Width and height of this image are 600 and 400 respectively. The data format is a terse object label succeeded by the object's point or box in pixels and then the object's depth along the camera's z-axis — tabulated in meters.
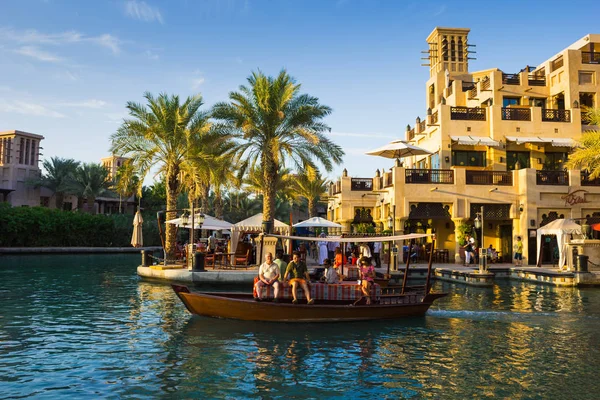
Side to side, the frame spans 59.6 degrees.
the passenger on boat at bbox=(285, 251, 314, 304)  14.54
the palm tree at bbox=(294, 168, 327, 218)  51.00
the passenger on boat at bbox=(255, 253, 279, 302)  14.63
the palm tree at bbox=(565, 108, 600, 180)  27.11
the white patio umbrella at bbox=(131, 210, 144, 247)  26.53
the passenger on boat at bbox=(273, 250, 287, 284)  15.21
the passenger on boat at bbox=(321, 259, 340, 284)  15.89
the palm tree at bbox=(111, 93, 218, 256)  28.36
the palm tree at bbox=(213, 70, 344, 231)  27.05
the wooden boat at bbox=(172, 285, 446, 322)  14.21
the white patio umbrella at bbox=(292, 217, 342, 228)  29.64
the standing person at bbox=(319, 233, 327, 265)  29.58
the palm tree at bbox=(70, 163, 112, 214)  58.09
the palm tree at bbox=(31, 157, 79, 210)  60.47
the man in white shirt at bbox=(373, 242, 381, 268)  29.84
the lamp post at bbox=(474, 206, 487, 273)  23.96
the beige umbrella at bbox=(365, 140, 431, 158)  29.45
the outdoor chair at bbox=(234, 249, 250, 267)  25.02
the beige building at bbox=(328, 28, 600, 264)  30.91
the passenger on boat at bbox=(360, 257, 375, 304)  15.09
